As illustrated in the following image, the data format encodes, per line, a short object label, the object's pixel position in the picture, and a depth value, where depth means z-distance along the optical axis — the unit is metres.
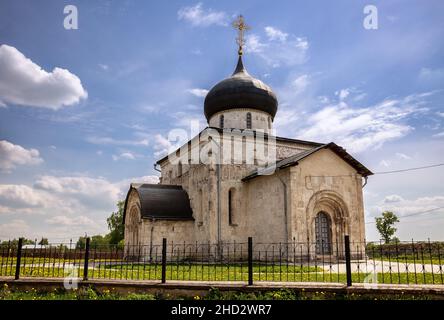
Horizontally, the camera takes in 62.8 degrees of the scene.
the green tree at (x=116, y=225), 37.88
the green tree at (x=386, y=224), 40.78
